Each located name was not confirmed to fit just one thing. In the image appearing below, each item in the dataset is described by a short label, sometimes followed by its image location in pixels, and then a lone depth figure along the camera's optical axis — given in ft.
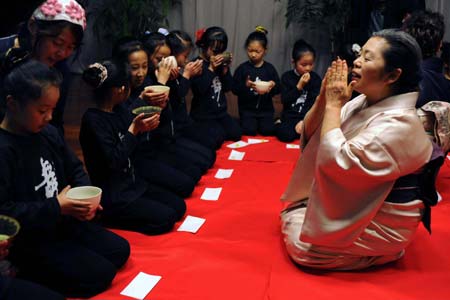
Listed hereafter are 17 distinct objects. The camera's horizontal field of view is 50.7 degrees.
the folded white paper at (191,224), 8.48
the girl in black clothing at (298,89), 14.34
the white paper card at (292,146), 13.38
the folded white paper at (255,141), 13.84
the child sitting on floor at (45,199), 5.84
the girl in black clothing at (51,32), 7.32
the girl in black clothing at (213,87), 13.16
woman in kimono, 6.21
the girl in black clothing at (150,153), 8.94
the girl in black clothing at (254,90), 14.53
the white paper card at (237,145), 13.48
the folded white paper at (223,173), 11.21
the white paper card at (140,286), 6.54
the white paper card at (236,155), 12.48
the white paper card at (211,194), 9.93
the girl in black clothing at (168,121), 9.93
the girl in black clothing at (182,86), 11.42
